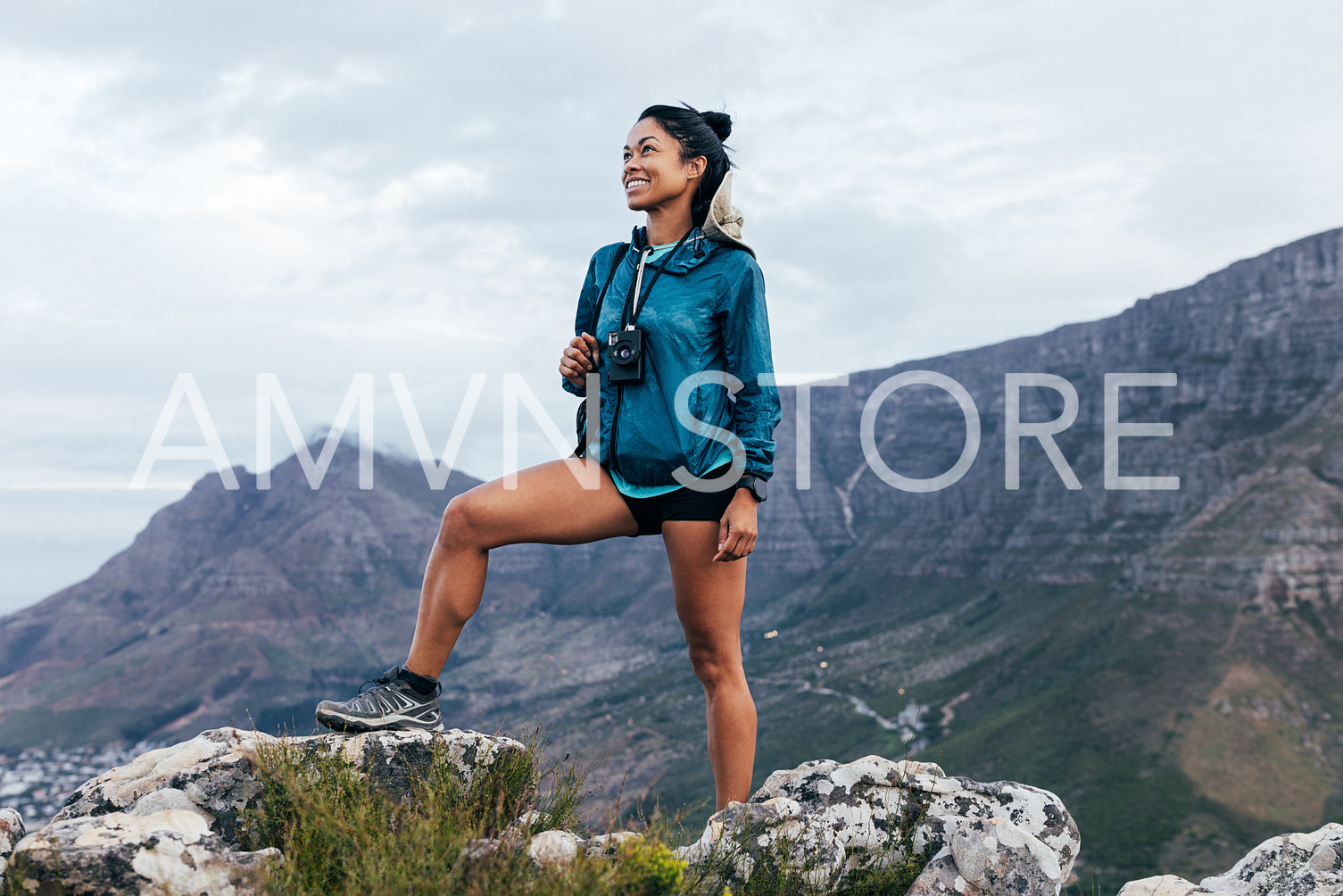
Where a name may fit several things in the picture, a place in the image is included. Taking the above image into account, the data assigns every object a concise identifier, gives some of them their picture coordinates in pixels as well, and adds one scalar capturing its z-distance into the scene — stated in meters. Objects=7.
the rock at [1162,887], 3.84
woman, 3.96
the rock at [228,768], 3.52
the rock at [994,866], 3.49
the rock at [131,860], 2.58
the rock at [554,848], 2.90
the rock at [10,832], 3.06
